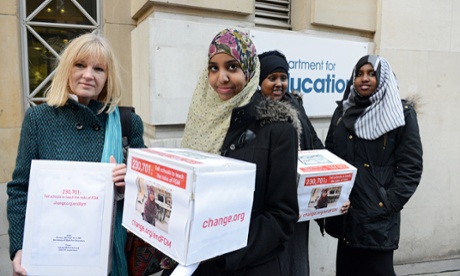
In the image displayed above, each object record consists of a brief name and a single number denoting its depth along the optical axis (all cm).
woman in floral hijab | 150
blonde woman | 160
